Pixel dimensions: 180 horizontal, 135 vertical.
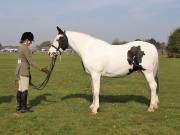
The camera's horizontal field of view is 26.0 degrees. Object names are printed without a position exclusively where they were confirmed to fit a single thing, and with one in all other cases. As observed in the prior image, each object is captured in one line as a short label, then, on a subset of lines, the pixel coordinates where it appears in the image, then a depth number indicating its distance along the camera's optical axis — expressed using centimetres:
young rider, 1218
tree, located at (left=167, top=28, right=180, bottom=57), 8819
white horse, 1224
